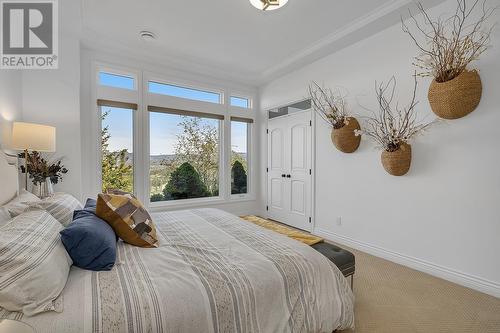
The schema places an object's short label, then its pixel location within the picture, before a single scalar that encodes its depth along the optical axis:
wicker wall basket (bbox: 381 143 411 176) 2.66
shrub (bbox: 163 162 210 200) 4.31
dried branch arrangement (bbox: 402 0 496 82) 2.21
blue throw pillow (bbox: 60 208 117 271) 1.26
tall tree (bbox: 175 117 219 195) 4.45
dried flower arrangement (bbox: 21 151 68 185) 2.59
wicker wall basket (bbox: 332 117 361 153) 3.23
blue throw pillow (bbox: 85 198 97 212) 1.92
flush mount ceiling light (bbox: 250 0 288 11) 2.19
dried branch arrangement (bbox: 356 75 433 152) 2.70
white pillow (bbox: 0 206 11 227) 1.39
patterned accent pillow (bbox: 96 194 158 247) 1.63
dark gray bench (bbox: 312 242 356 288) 1.94
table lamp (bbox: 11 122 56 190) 2.23
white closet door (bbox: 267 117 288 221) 4.58
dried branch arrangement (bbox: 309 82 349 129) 3.38
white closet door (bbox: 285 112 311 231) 4.07
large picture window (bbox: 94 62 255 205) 3.69
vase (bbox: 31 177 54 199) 2.58
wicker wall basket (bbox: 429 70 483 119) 2.16
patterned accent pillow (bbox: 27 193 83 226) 1.58
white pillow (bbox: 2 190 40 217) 1.49
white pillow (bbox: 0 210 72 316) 0.91
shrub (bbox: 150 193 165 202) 4.10
